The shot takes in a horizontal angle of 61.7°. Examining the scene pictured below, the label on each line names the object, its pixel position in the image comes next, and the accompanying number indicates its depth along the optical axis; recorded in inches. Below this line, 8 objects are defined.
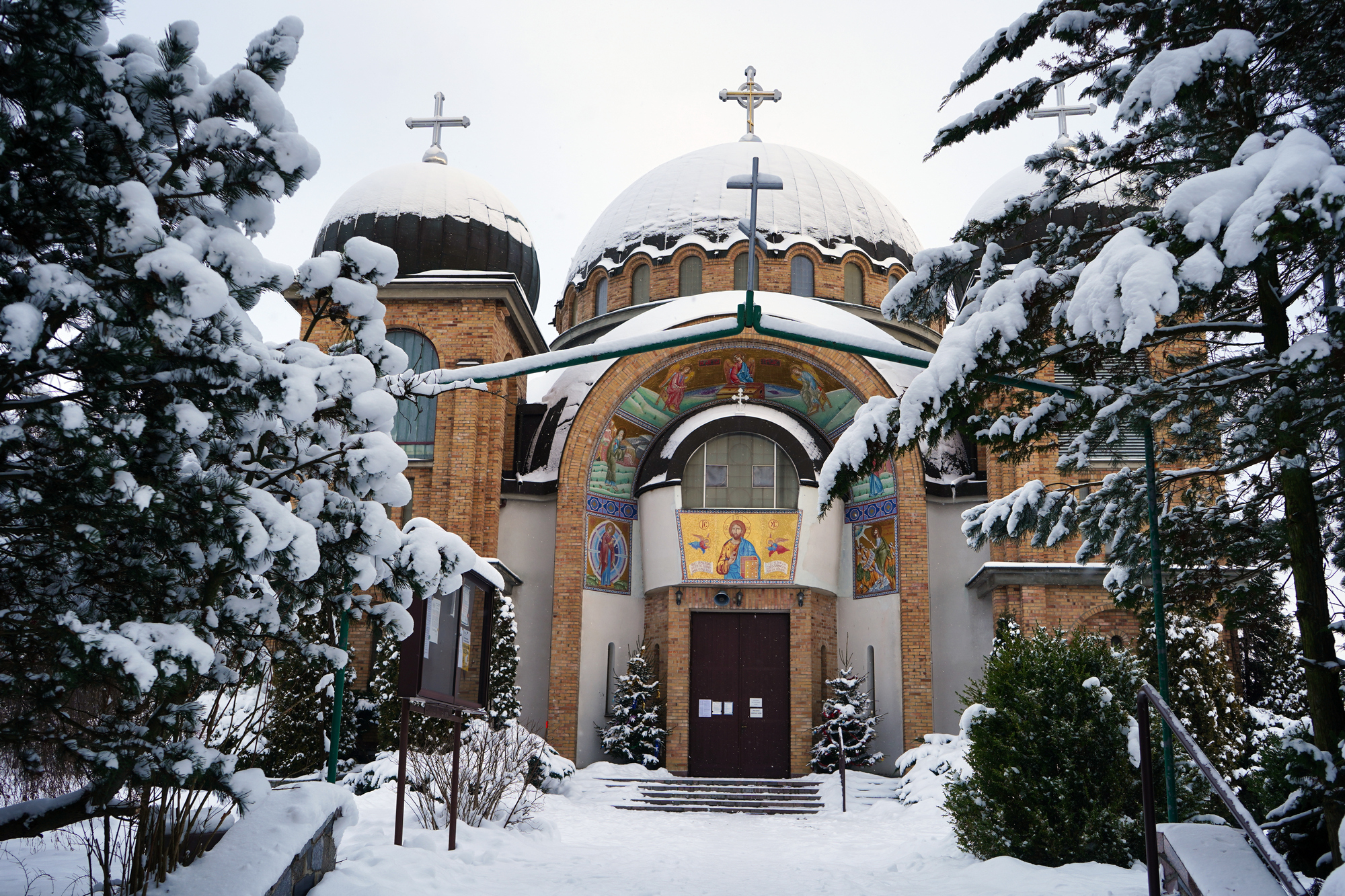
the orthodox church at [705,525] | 775.1
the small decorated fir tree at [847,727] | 734.5
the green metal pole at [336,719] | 303.6
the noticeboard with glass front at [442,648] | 342.6
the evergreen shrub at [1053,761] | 341.4
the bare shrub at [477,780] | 406.0
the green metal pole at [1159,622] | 294.7
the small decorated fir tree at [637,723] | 754.2
